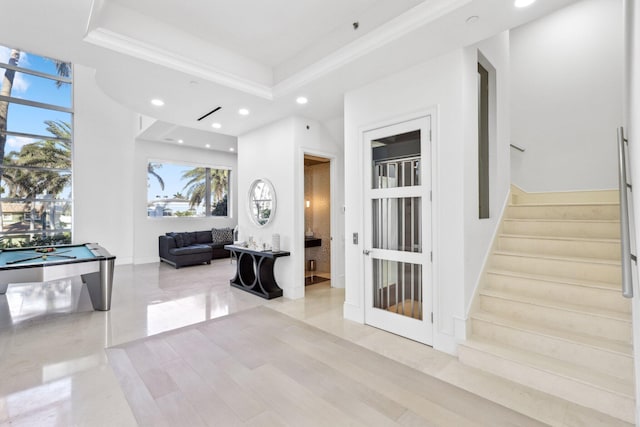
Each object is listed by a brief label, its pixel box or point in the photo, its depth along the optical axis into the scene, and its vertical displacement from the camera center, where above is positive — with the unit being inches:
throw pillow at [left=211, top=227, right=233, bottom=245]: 335.6 -22.1
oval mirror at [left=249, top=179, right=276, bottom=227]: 200.4 +10.0
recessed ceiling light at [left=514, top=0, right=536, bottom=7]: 85.5 +61.4
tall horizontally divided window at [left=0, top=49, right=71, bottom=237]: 251.0 +105.9
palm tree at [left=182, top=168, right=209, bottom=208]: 350.0 +37.9
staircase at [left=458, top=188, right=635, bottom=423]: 85.4 -35.0
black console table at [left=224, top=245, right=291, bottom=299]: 186.4 -37.4
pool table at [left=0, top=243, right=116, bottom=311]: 131.0 -22.9
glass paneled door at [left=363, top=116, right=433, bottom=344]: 121.3 -6.4
